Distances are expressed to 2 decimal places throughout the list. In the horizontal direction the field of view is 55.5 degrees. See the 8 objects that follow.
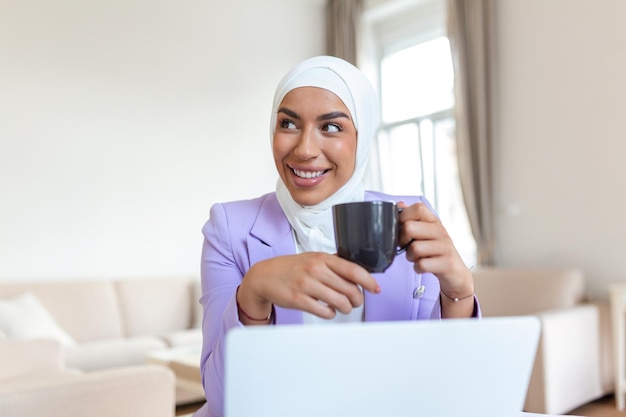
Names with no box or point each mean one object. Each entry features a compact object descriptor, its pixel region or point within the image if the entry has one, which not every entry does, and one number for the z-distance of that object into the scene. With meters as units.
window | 4.73
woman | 0.76
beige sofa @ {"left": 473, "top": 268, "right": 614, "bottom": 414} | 2.85
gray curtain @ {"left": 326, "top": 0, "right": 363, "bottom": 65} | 5.23
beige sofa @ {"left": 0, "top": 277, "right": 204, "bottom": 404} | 3.33
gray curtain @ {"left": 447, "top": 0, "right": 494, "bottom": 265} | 4.20
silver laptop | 0.42
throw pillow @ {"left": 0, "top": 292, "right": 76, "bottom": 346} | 3.28
